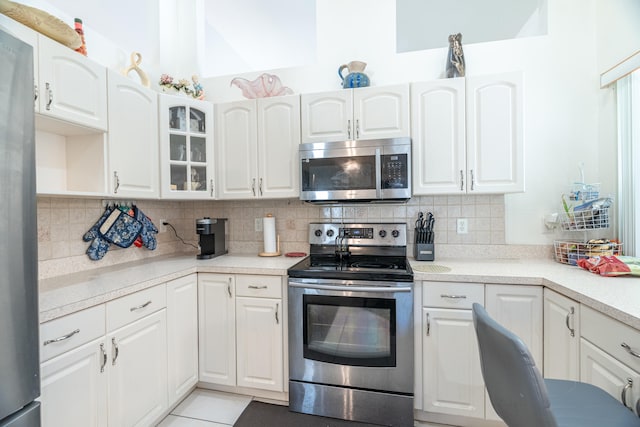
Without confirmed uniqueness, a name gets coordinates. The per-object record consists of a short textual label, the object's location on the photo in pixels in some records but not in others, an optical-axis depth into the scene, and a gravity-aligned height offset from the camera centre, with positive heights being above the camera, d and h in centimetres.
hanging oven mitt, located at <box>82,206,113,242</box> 186 -9
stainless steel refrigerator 78 -8
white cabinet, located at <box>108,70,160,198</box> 173 +48
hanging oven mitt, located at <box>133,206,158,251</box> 219 -15
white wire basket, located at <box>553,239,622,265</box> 172 -25
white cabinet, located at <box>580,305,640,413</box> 97 -56
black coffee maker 219 -19
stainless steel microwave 190 +28
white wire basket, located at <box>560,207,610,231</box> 178 -6
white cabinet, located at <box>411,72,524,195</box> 183 +50
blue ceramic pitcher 211 +100
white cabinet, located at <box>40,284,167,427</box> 115 -70
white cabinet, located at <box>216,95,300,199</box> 216 +50
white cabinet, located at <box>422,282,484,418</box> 163 -81
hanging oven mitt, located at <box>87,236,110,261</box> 188 -23
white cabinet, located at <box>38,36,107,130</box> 137 +66
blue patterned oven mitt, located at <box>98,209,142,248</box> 196 -11
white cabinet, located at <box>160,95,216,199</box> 208 +50
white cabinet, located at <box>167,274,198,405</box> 175 -78
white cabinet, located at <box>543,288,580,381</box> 131 -62
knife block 202 -28
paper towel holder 235 -33
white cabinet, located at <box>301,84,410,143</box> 198 +69
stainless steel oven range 167 -79
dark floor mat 172 -127
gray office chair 78 -57
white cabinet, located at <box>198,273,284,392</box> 186 -78
